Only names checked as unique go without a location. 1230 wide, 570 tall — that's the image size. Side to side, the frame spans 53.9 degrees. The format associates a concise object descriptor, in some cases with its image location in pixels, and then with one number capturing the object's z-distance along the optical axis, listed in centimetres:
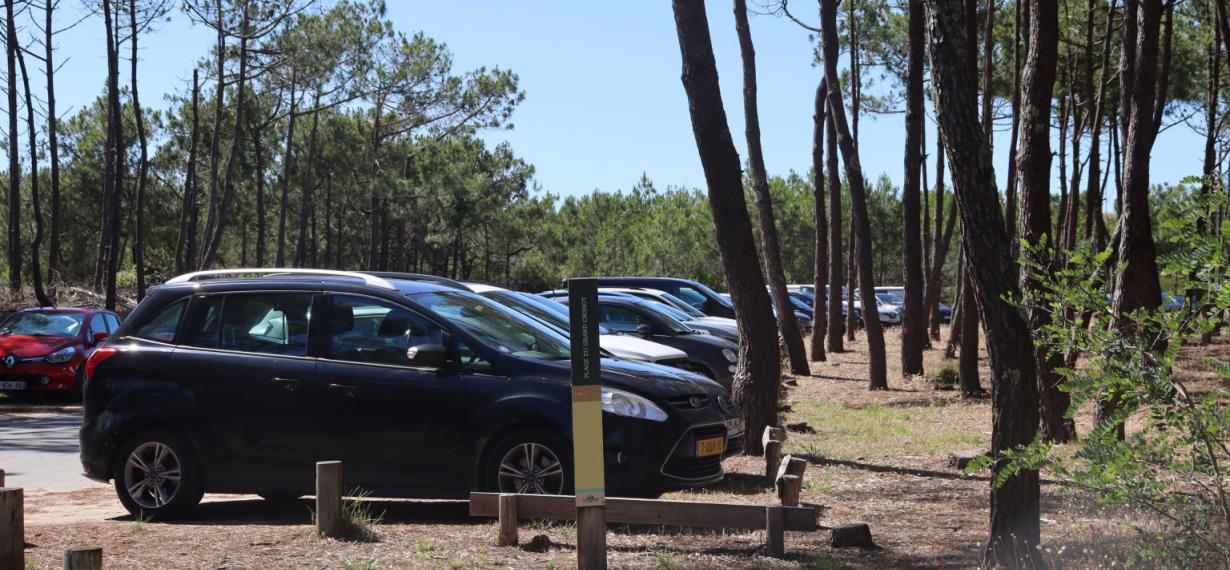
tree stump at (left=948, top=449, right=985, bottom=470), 1082
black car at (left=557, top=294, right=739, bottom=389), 1562
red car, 1842
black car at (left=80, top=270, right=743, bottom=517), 801
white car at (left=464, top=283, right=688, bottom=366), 1148
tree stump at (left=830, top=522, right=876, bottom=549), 716
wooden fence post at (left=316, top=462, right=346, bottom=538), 712
